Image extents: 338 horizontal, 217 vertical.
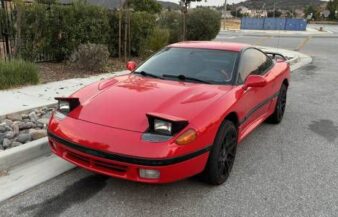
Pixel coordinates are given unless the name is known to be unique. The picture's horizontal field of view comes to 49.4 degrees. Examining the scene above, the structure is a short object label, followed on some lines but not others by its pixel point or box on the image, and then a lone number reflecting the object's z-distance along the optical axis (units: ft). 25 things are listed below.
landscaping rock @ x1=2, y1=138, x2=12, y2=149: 13.58
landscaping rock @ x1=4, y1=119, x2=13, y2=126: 15.90
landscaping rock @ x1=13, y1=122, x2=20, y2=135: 14.94
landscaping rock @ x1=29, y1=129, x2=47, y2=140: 14.53
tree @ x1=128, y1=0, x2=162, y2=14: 97.09
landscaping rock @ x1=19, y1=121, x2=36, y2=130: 15.76
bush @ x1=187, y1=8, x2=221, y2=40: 51.29
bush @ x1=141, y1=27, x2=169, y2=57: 39.17
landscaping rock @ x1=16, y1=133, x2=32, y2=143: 14.20
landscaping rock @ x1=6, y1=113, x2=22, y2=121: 17.20
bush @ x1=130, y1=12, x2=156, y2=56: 37.22
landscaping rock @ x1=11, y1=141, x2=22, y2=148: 13.73
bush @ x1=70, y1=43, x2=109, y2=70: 28.94
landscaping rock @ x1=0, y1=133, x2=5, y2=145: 14.13
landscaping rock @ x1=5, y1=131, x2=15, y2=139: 14.35
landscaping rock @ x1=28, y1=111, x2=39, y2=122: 16.95
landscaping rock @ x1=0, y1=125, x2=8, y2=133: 15.00
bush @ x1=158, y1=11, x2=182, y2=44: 48.29
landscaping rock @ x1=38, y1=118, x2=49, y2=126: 16.57
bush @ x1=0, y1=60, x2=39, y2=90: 22.21
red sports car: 10.23
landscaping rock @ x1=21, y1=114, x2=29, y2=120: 17.43
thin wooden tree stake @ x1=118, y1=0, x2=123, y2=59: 33.91
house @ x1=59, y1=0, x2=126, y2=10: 86.23
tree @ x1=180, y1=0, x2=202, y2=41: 45.12
